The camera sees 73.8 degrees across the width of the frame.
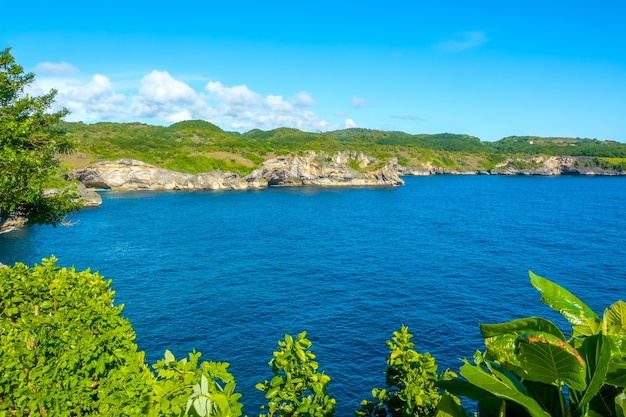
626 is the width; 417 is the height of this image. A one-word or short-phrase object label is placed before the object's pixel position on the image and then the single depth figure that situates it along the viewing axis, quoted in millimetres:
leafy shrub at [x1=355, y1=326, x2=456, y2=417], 10672
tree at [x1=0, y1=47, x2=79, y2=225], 22188
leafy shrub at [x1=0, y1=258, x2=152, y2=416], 8984
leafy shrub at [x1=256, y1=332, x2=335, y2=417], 10031
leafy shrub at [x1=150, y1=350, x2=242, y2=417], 5312
